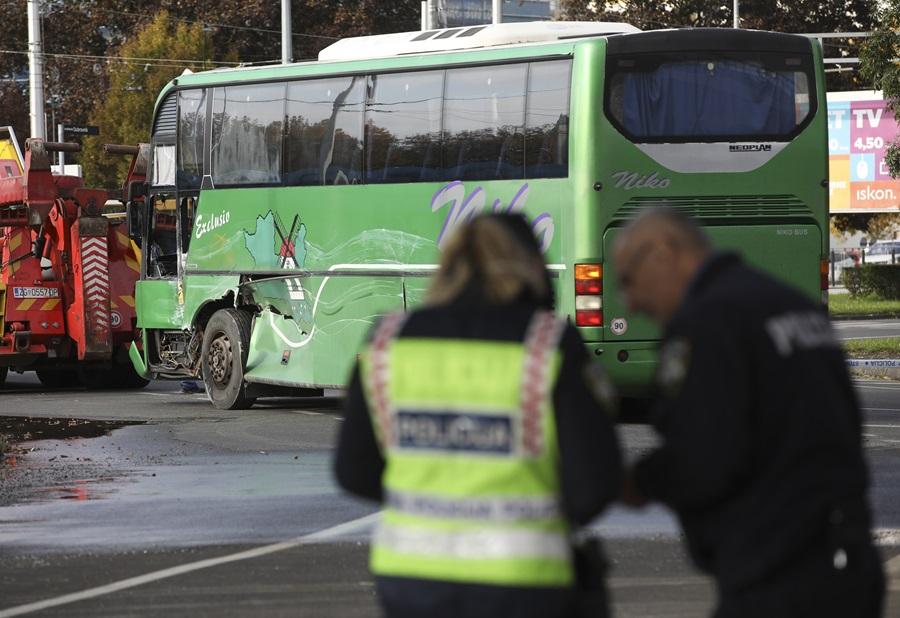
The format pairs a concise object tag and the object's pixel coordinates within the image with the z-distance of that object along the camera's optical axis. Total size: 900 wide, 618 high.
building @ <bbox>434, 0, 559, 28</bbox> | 138.88
